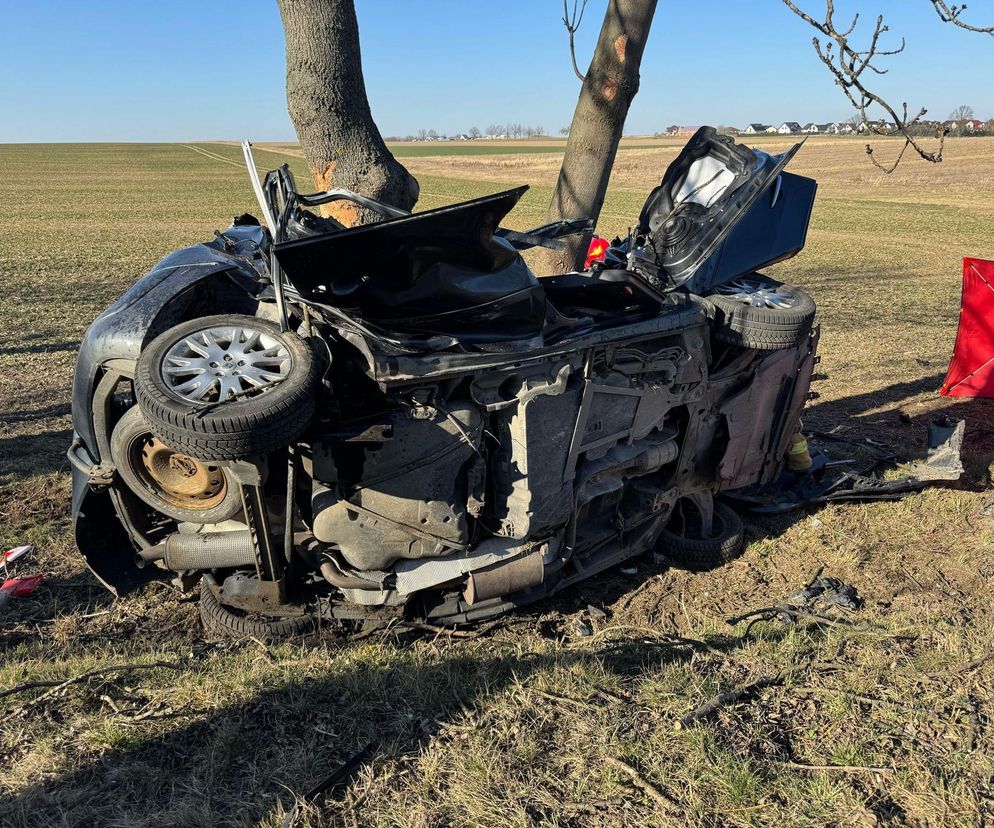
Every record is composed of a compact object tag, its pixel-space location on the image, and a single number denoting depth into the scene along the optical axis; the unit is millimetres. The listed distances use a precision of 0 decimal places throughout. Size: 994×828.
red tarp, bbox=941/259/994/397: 7477
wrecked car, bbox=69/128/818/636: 3043
